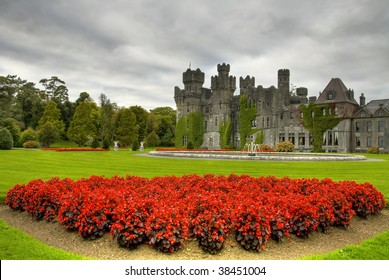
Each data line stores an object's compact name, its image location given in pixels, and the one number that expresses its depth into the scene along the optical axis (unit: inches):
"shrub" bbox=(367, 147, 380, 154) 1993.1
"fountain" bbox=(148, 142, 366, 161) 1155.3
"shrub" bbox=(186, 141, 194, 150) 2495.9
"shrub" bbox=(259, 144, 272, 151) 2085.1
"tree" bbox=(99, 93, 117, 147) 2947.8
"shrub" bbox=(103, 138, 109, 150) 2147.1
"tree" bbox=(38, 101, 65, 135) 2924.2
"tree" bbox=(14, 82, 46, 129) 3132.4
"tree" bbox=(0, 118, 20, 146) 2316.7
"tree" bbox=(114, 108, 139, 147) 2822.3
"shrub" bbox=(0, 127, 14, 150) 1706.8
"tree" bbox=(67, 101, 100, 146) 2805.1
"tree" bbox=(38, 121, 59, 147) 2436.0
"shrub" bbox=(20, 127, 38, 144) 2426.9
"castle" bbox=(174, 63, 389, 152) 2117.4
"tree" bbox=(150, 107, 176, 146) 3127.5
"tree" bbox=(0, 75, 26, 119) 2755.4
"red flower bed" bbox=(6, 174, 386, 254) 276.1
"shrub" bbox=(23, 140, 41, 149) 2220.7
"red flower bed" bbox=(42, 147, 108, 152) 1789.7
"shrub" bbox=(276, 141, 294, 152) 1982.5
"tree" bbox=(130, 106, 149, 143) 3193.9
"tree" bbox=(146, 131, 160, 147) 2933.1
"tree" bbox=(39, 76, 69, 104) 3809.1
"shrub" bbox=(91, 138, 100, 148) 2235.7
